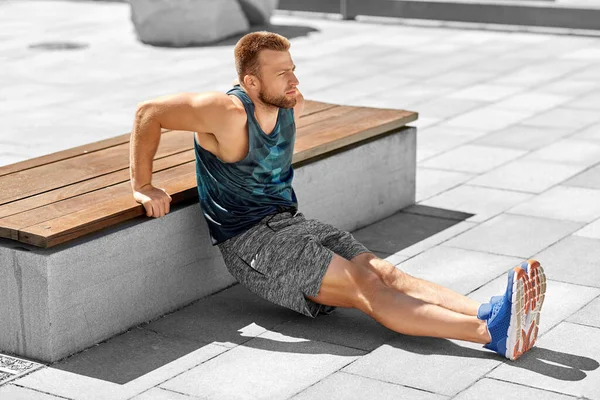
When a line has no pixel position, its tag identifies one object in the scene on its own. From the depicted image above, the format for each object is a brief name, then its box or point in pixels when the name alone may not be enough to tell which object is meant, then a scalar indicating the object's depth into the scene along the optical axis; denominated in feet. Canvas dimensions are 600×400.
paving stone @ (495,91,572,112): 34.60
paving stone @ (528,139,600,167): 28.45
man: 17.51
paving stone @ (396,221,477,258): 22.09
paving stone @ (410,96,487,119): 34.01
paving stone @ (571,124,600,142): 30.71
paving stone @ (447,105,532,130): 32.48
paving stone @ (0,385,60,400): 15.76
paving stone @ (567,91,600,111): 34.42
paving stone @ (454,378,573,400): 15.62
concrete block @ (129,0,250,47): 45.93
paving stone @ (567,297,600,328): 18.30
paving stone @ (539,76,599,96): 36.70
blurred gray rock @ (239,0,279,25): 48.55
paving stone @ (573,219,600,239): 22.77
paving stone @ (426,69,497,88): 38.50
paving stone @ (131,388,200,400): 15.72
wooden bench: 16.94
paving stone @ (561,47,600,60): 42.70
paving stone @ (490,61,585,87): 38.45
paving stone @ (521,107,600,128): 32.27
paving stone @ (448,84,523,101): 36.17
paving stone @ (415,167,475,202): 26.22
